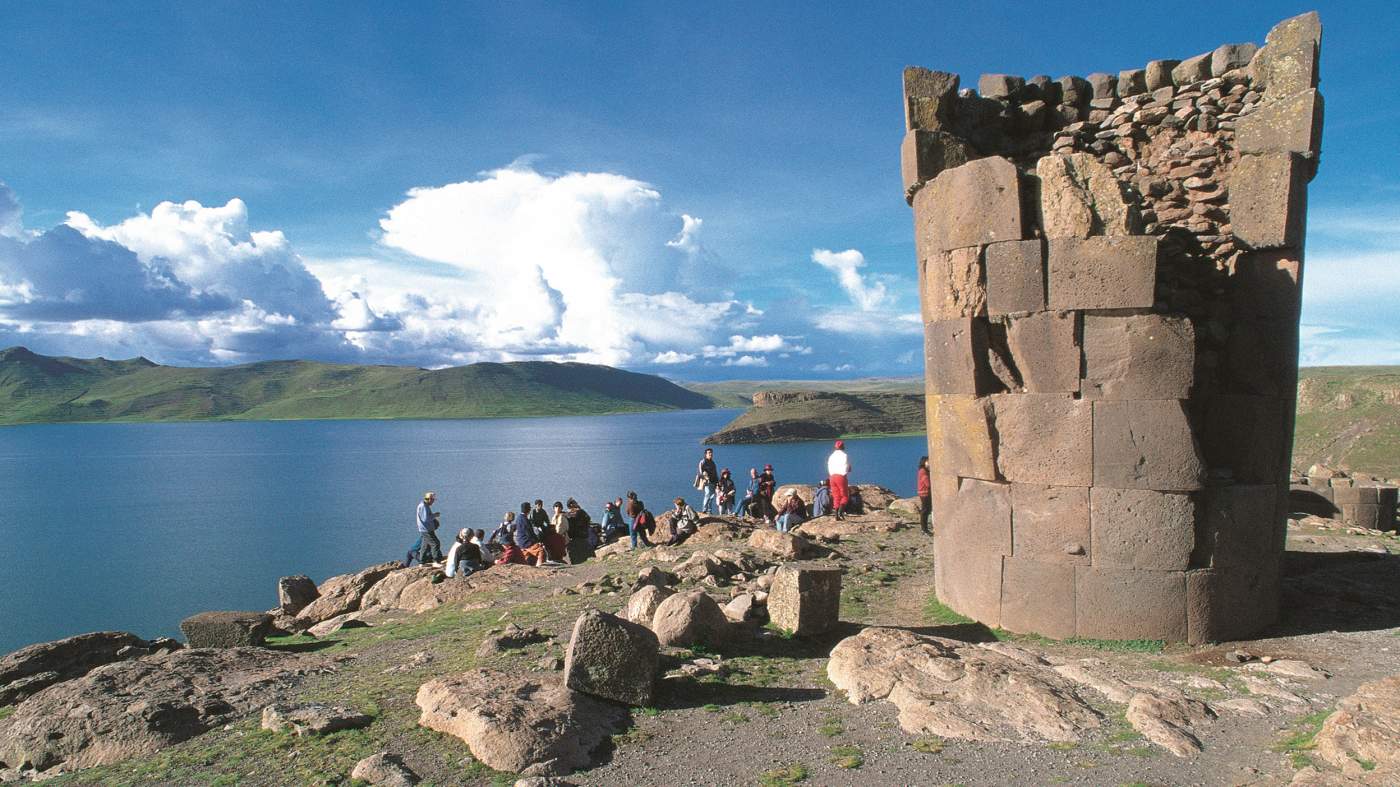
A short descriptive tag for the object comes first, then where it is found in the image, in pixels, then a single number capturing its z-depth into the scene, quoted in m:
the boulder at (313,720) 6.77
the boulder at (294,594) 17.11
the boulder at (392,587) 15.05
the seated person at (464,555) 14.79
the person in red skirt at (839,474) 18.06
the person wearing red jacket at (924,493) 16.46
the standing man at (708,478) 21.73
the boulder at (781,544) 13.48
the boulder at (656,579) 11.19
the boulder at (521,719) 6.14
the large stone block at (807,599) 9.03
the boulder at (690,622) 8.51
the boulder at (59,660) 9.41
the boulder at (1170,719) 6.16
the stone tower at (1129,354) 8.67
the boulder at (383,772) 5.88
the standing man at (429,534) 17.00
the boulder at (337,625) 12.66
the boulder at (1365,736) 5.33
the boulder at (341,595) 15.99
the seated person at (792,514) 17.39
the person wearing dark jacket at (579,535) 18.31
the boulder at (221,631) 11.20
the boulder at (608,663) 7.14
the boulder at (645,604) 9.34
